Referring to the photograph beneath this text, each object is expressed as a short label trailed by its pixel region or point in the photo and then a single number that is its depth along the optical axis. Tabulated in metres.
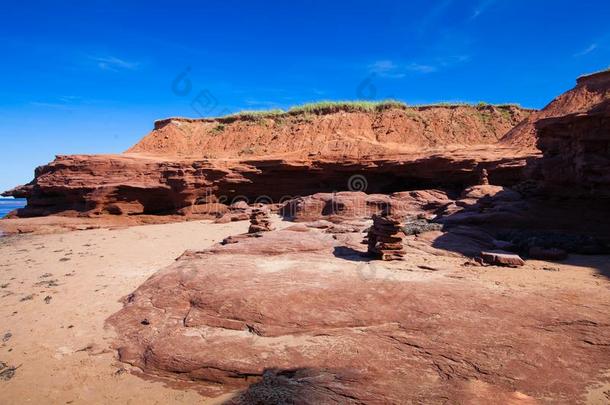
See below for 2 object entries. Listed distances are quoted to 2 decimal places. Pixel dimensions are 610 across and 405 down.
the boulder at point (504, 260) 7.57
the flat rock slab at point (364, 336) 3.52
